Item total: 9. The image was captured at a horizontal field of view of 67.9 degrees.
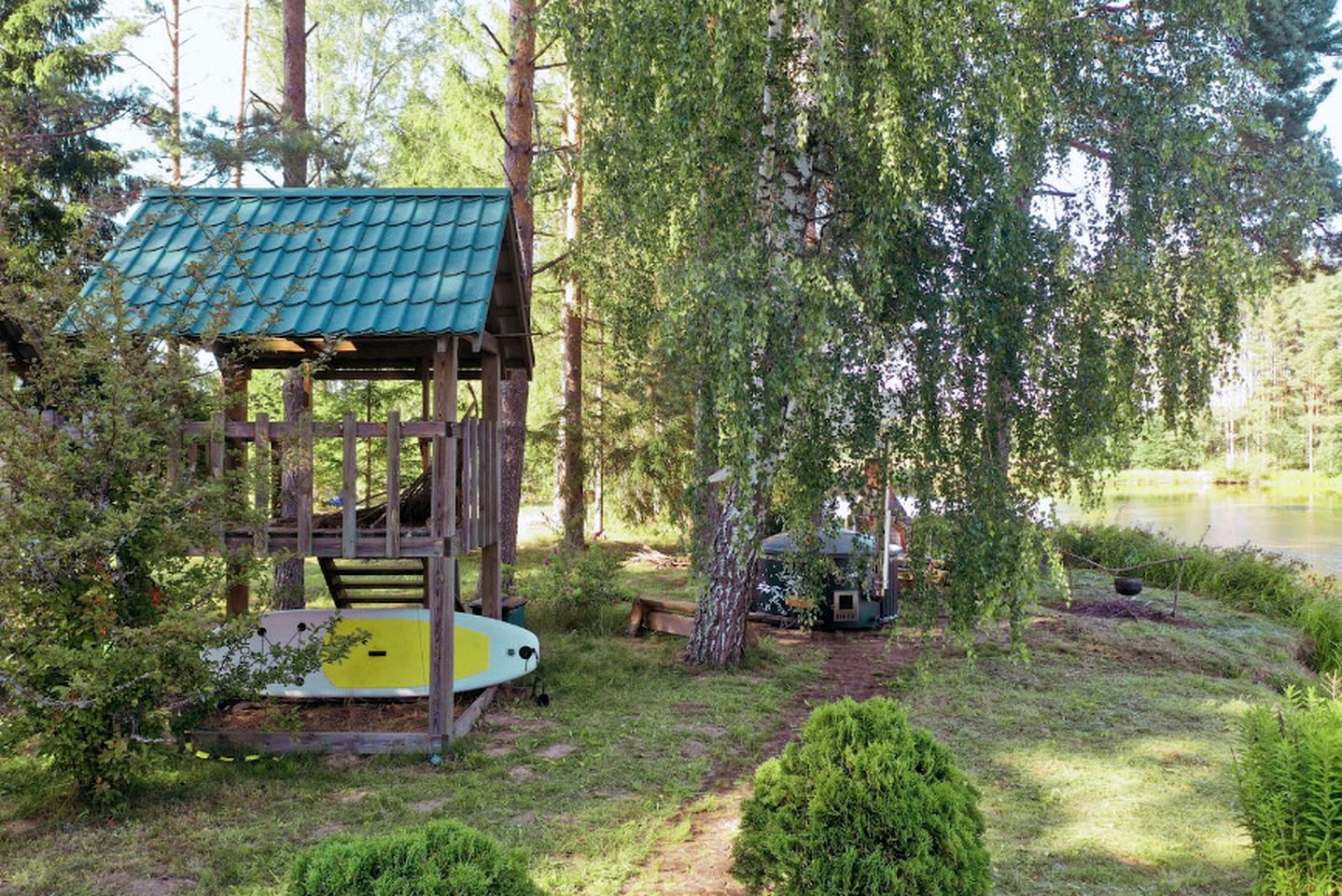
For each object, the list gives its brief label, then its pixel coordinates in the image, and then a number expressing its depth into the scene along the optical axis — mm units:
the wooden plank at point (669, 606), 9977
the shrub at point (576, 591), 10477
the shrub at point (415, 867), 2732
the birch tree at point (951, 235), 5719
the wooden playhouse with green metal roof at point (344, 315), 5785
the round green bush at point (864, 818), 3562
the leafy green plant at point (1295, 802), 3773
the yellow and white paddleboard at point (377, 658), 6965
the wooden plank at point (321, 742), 6188
